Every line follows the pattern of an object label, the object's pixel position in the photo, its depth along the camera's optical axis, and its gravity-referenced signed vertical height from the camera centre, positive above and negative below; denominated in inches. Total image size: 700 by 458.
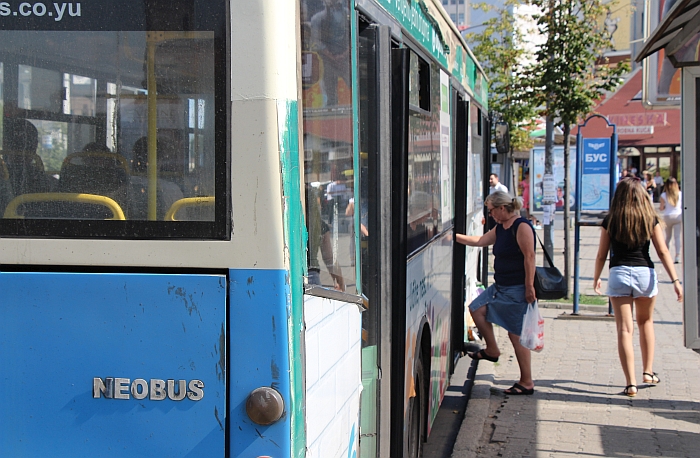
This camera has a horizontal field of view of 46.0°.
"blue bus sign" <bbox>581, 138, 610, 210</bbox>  442.3 +4.7
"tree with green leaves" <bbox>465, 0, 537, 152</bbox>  564.4 +96.1
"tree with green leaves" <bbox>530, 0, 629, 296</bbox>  482.9 +69.5
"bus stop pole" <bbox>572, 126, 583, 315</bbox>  408.2 -13.2
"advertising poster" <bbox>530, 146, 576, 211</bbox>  795.4 +12.4
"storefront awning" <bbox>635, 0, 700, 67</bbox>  186.5 +37.8
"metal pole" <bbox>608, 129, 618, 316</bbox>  412.5 +10.7
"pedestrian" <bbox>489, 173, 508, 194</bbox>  557.8 -1.8
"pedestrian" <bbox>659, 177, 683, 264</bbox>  596.7 -21.0
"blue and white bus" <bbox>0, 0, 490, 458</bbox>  99.0 -5.8
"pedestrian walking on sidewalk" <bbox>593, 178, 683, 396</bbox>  271.3 -25.5
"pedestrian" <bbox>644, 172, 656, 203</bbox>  1132.9 -0.6
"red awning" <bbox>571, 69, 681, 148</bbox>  1000.2 +80.7
